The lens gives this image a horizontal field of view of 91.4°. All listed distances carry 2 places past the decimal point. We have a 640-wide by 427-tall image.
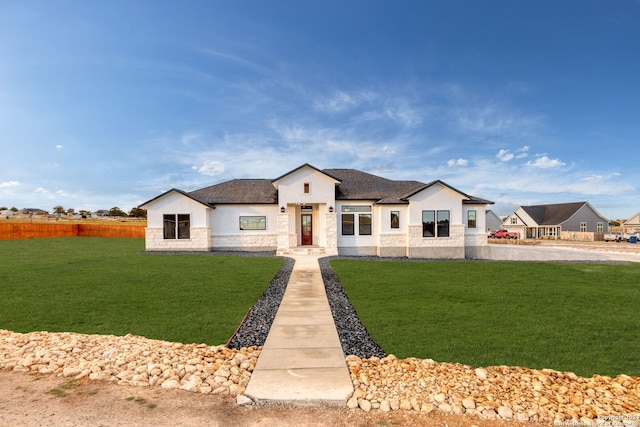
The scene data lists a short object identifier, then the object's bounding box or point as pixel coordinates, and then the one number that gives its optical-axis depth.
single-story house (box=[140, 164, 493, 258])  21.00
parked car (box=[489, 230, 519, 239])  49.66
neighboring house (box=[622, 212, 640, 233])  53.64
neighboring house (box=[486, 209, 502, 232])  62.28
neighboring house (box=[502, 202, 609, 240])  49.62
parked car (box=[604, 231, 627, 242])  42.62
